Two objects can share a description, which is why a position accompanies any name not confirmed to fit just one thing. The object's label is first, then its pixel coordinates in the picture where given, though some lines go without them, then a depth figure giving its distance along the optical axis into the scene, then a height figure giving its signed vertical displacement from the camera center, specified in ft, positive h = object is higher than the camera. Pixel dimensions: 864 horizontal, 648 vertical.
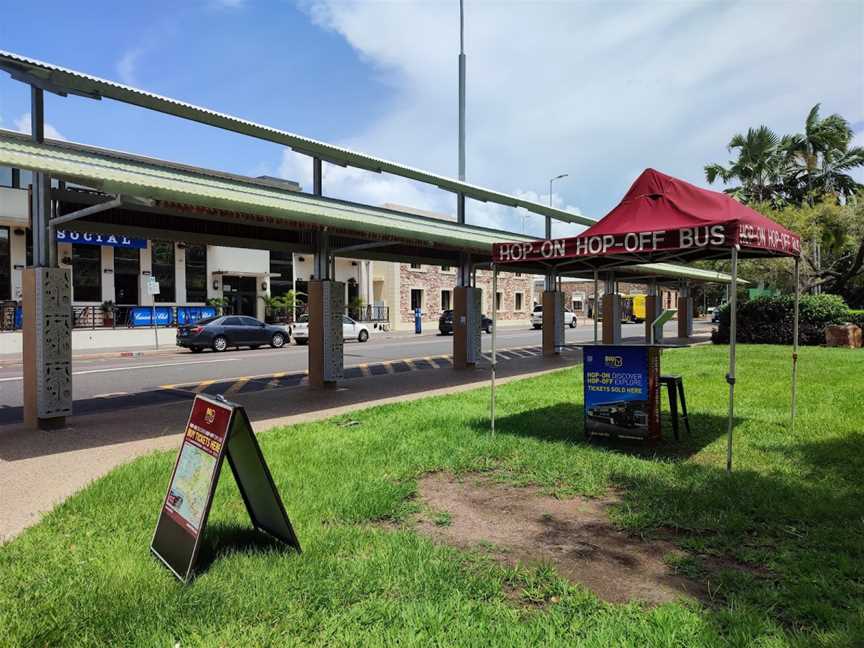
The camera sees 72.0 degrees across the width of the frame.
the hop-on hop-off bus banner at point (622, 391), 22.52 -3.15
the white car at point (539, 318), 135.23 -2.00
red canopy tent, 19.92 +2.82
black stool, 23.88 -3.42
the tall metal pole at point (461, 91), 81.25 +31.13
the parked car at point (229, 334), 74.43 -2.93
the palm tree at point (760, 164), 128.16 +31.47
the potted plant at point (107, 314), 94.43 -0.34
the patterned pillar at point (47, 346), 26.43 -1.54
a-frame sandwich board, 11.91 -3.66
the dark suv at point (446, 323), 110.52 -2.33
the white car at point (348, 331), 90.43 -3.17
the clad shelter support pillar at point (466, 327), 53.67 -1.50
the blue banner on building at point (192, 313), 102.83 -0.26
